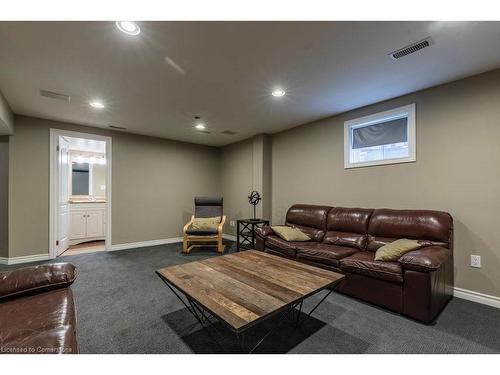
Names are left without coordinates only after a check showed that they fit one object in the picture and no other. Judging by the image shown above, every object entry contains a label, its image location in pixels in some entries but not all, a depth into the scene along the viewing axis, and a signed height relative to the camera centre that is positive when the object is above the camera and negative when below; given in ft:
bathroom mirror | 18.20 +0.85
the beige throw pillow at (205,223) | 14.34 -2.17
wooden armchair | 13.91 -2.55
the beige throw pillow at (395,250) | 7.21 -1.96
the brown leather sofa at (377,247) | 6.44 -2.36
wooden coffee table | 4.32 -2.29
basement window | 9.45 +2.28
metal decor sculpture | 15.21 -0.61
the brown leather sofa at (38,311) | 3.21 -2.17
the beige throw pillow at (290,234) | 10.44 -2.09
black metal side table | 13.95 -2.86
